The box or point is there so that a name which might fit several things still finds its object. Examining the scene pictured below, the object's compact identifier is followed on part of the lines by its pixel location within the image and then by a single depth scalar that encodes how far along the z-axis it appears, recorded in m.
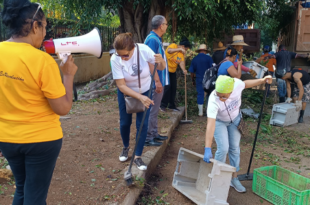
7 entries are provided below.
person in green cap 3.15
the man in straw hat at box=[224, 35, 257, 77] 6.20
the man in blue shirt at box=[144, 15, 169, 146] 4.61
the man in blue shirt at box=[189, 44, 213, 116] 7.40
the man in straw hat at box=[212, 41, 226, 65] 8.63
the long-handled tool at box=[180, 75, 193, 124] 6.88
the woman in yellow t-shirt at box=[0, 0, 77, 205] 1.76
